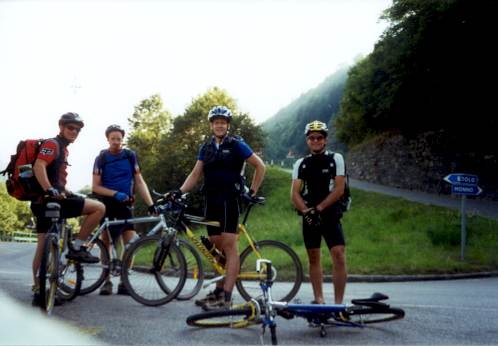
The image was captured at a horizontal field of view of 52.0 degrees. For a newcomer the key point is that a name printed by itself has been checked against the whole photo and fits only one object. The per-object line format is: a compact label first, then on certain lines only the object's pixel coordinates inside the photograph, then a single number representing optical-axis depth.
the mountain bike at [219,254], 5.96
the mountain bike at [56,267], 5.21
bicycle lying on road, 4.31
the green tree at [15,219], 52.94
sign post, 12.67
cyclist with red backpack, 5.64
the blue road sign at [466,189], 12.69
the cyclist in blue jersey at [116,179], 6.77
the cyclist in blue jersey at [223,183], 5.70
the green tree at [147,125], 49.78
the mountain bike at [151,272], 5.98
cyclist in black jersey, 5.21
